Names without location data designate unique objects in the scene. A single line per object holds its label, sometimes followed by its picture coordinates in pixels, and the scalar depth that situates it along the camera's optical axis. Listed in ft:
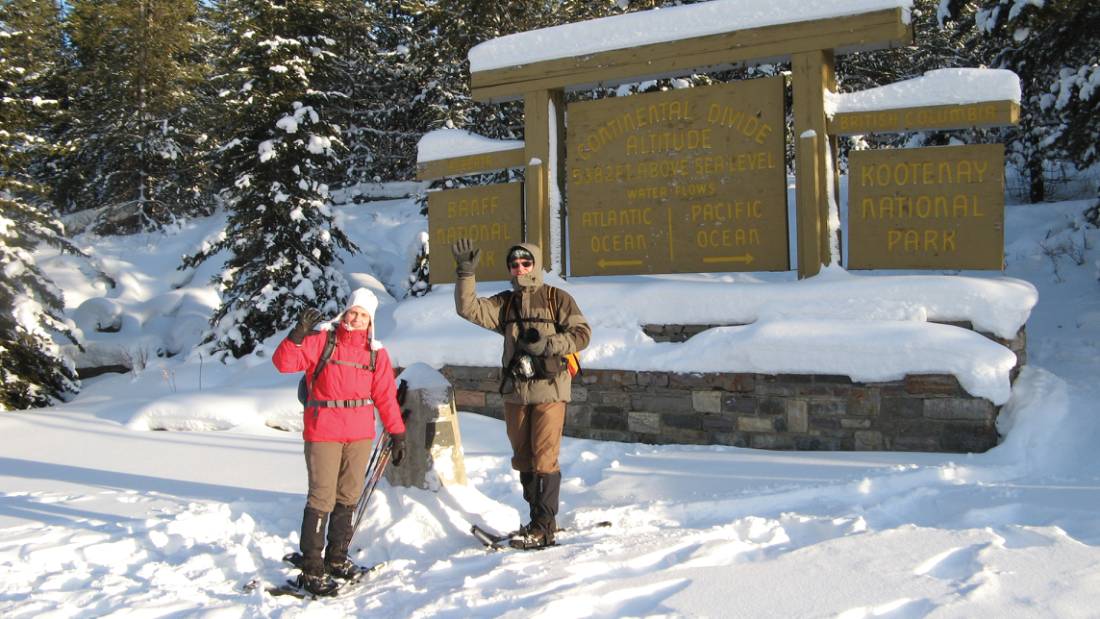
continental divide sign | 25.00
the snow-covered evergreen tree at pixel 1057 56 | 30.55
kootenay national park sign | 22.50
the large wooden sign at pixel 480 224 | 29.14
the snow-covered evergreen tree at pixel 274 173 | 43.37
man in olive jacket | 14.93
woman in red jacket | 13.21
